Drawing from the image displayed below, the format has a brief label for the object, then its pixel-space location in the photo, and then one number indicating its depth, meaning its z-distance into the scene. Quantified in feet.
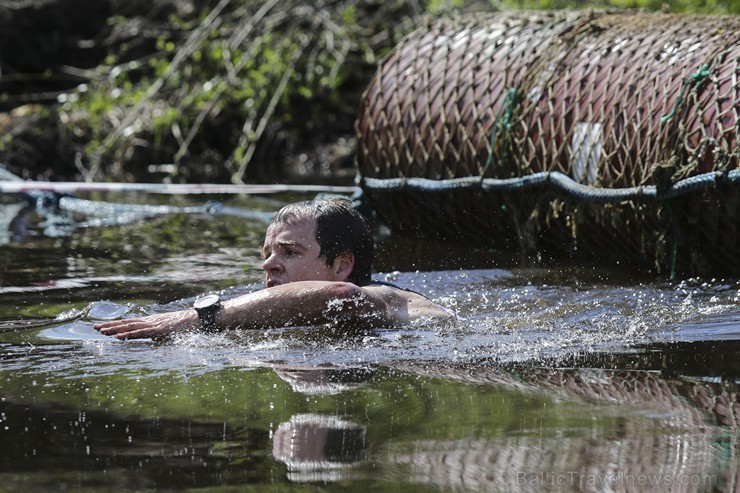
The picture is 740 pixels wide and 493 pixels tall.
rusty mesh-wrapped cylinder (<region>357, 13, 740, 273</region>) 32.12
